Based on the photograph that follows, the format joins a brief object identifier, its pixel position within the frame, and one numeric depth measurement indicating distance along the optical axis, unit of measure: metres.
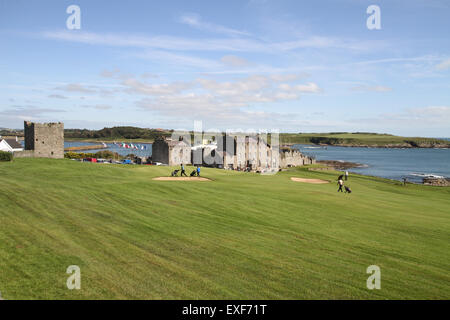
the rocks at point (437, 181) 71.51
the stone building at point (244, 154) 79.38
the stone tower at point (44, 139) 56.09
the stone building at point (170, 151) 68.19
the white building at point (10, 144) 79.69
